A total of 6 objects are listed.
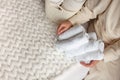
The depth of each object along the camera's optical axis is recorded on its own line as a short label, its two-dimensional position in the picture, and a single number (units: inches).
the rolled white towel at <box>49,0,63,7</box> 33.3
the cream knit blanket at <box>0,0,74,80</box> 29.4
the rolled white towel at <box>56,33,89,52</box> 31.2
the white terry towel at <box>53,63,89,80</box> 31.1
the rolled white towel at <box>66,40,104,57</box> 31.4
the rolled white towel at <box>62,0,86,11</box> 32.6
